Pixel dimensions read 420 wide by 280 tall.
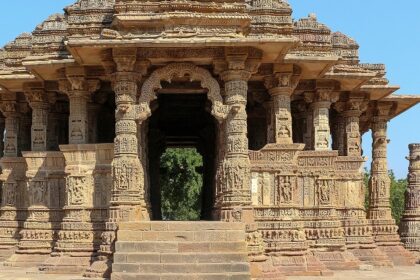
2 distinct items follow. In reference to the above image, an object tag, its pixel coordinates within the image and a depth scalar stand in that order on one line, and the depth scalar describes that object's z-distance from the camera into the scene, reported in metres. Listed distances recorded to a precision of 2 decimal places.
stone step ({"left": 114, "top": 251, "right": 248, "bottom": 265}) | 11.16
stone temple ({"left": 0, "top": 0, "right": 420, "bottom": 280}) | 11.95
